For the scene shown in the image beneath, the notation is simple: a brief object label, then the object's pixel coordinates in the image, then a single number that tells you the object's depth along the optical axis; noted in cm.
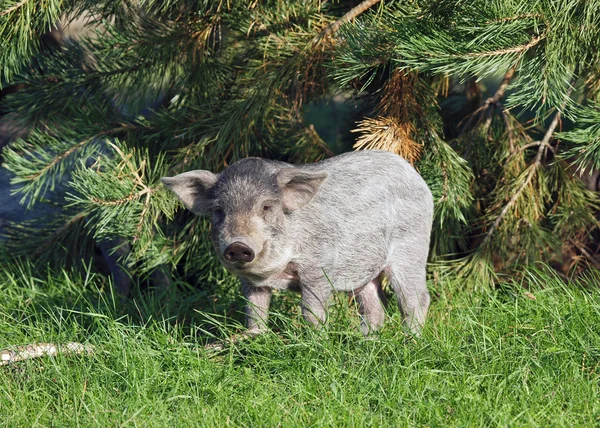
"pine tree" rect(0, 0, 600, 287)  865
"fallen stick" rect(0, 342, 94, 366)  785
